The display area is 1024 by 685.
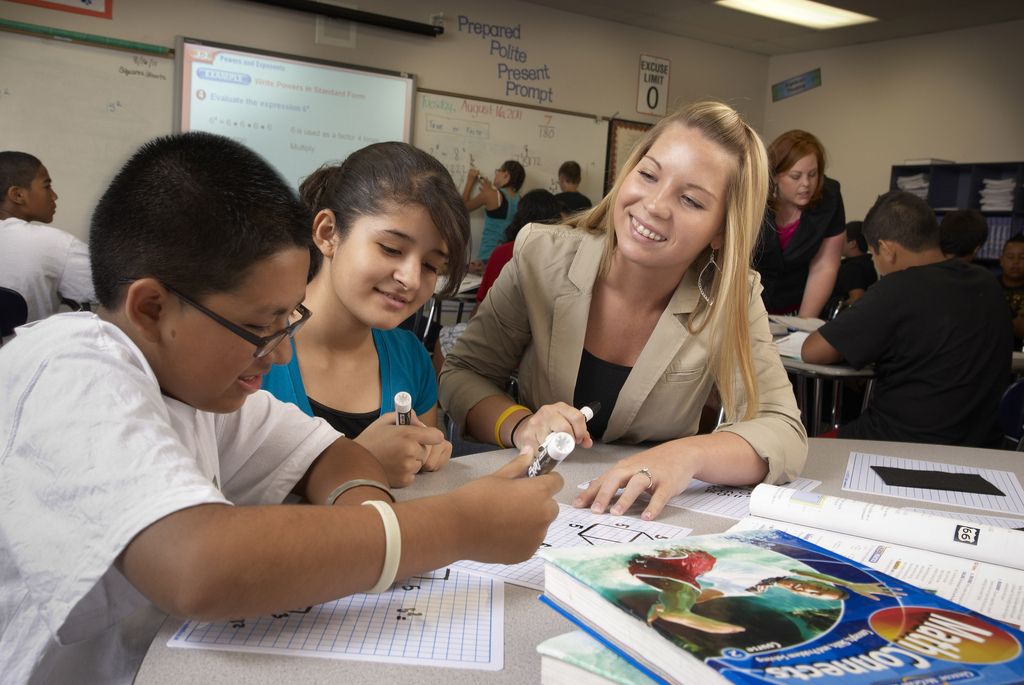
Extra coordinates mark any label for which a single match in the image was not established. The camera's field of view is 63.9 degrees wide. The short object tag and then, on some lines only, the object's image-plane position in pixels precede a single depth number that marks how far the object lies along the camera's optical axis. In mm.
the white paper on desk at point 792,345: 3248
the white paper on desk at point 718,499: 1154
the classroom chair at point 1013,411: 2512
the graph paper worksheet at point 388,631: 670
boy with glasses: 613
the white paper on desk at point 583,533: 856
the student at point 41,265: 3588
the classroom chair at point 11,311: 2863
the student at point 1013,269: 5061
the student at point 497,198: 6680
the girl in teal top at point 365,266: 1359
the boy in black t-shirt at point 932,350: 2801
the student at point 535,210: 3785
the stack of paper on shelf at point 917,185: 6703
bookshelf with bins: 6266
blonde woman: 1494
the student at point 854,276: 5473
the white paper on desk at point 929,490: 1288
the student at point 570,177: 6961
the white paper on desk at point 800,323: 3612
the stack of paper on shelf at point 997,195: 6251
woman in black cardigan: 3564
